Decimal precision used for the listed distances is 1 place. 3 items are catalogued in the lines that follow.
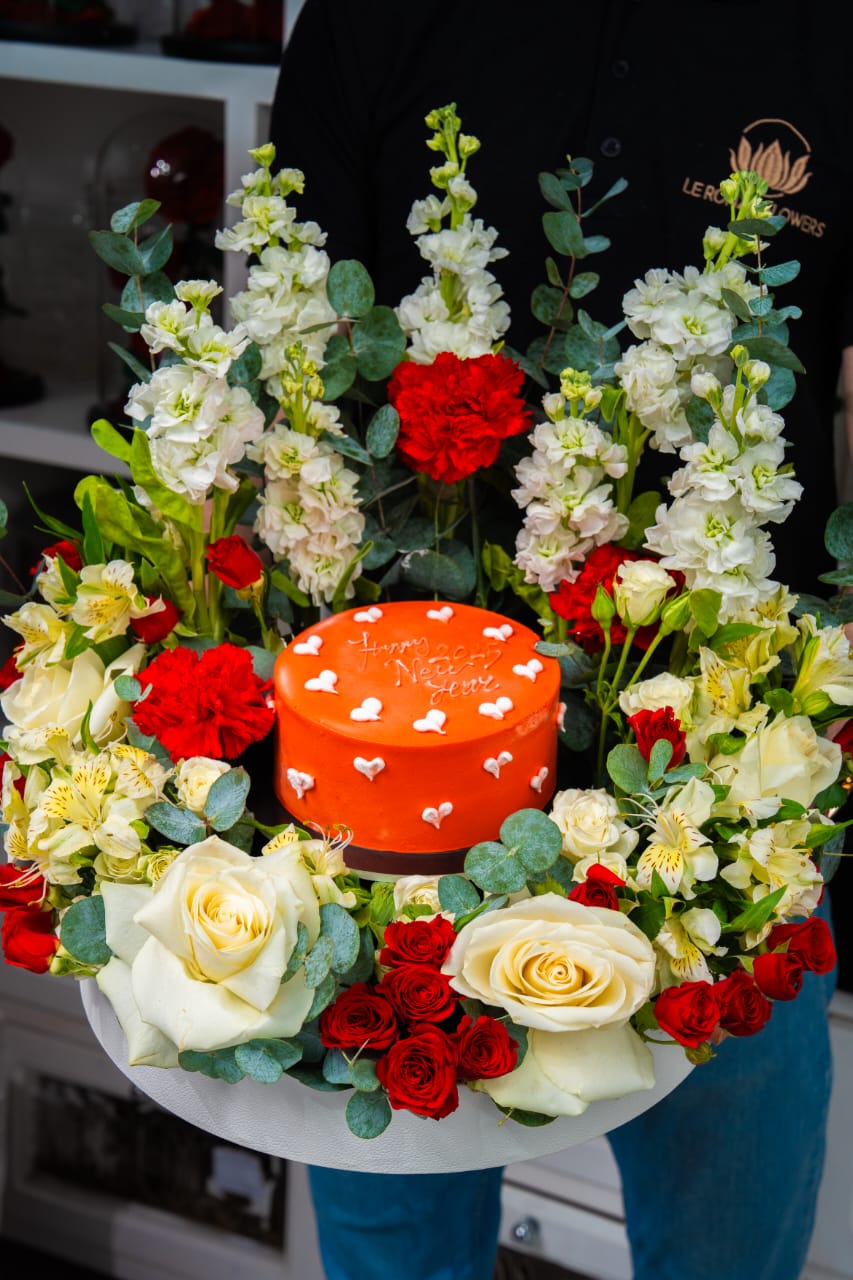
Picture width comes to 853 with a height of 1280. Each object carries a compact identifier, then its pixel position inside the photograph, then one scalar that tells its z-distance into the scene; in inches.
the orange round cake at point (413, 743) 28.7
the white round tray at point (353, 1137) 26.4
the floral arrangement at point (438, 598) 24.7
